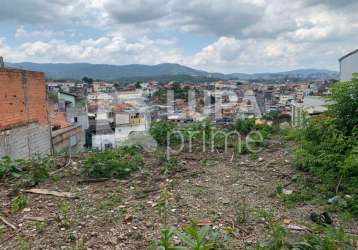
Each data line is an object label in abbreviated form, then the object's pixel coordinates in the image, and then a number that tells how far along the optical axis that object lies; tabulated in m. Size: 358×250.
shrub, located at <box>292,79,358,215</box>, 3.78
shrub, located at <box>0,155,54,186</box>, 4.55
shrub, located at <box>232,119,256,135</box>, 8.14
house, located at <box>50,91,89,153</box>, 11.69
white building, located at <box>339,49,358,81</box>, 12.75
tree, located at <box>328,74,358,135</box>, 4.18
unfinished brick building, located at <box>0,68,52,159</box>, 8.42
